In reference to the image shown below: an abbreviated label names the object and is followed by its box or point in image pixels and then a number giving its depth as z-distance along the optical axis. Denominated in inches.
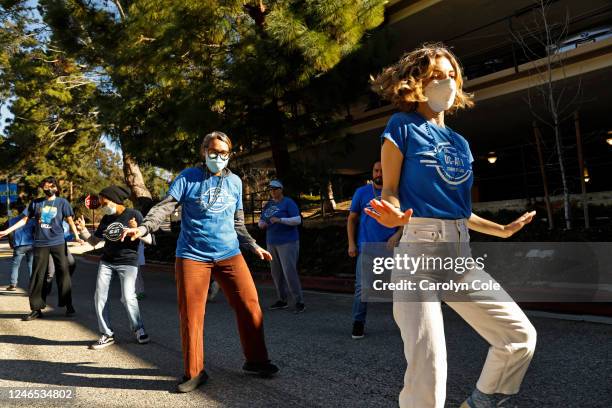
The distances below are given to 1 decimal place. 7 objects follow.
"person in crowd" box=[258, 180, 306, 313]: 272.5
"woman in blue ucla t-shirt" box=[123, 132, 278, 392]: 148.6
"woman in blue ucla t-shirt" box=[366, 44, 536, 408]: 84.0
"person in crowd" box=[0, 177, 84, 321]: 271.7
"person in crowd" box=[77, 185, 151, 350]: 205.6
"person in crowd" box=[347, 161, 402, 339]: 201.6
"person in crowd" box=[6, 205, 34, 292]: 379.6
